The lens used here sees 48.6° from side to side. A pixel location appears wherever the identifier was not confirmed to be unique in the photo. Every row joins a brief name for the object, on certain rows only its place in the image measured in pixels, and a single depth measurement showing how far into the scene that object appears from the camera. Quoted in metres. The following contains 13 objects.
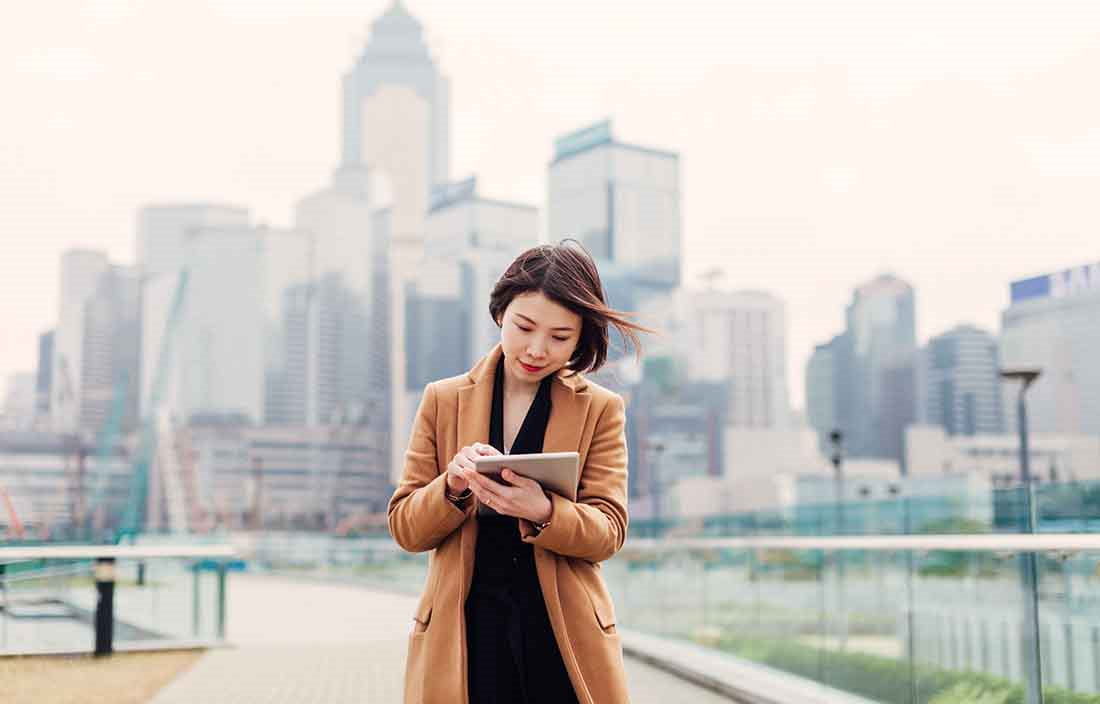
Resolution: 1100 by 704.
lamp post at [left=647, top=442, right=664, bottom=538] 15.56
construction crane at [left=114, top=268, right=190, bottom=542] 106.56
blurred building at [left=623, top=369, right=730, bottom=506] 123.25
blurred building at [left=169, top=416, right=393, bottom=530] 111.88
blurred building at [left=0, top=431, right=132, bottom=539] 111.62
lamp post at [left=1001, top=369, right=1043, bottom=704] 4.90
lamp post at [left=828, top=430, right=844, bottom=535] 31.10
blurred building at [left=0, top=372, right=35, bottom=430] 117.62
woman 2.01
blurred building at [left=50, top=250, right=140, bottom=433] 130.12
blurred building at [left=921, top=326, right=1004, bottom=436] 130.38
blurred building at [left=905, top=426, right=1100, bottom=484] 99.01
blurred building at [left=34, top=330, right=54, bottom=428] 122.19
